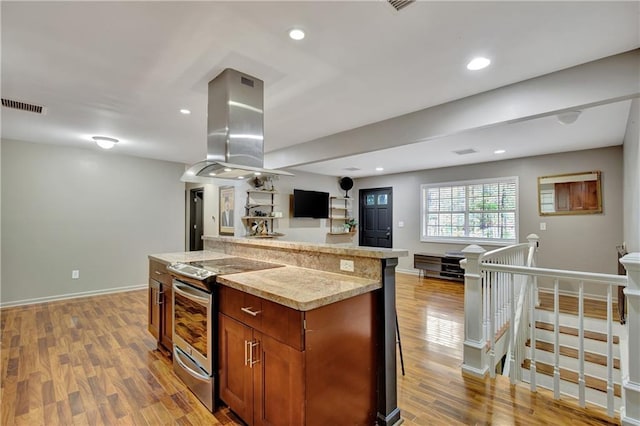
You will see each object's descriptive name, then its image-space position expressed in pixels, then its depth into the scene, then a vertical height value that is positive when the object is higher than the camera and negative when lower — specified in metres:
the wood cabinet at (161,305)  2.71 -0.86
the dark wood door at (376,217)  7.59 -0.04
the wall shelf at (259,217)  6.11 +0.02
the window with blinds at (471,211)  5.74 +0.09
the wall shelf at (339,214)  7.85 +0.04
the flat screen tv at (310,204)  6.99 +0.29
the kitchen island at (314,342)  1.52 -0.73
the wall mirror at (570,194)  4.78 +0.36
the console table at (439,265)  5.92 -1.04
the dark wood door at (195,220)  7.59 -0.10
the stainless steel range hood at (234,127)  2.43 +0.76
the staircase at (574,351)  2.92 -1.56
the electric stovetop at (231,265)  2.30 -0.42
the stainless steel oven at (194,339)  2.07 -0.93
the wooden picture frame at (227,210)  6.11 +0.12
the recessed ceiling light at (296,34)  1.87 +1.16
